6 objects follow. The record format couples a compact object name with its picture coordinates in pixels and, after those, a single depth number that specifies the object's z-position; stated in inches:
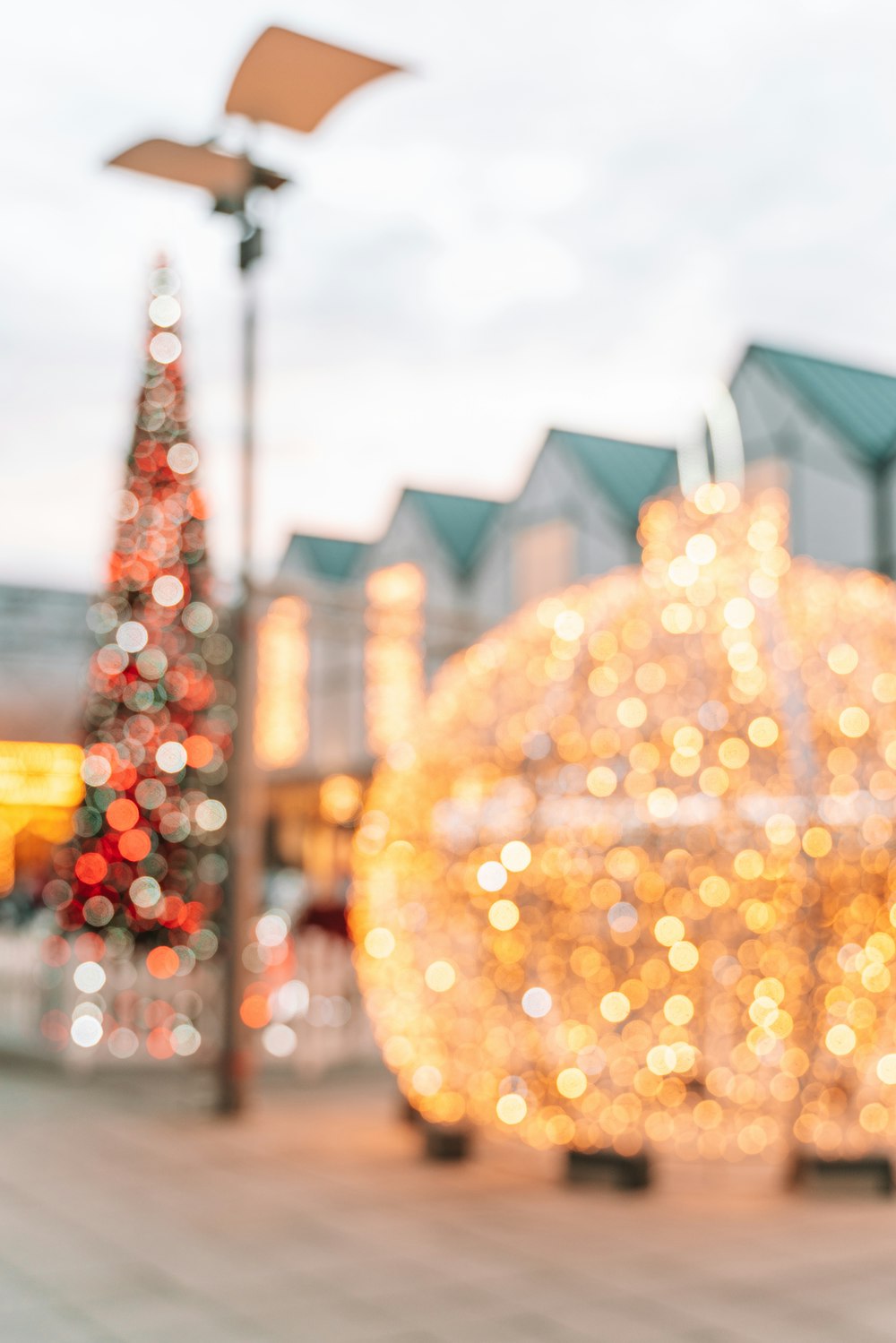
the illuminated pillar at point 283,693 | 1027.3
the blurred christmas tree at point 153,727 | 429.1
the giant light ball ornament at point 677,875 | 231.9
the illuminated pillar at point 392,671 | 887.7
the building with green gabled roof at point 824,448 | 631.8
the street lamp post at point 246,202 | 295.1
